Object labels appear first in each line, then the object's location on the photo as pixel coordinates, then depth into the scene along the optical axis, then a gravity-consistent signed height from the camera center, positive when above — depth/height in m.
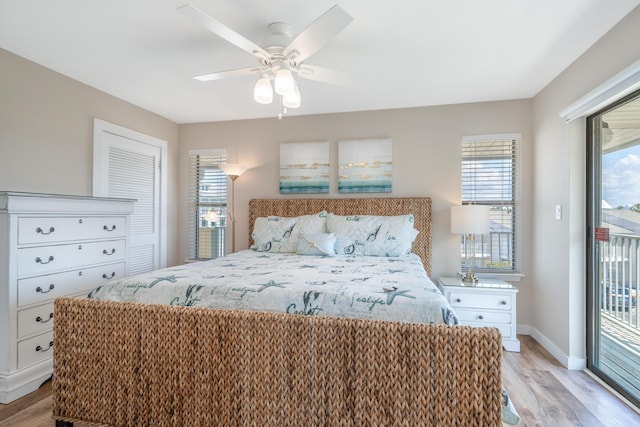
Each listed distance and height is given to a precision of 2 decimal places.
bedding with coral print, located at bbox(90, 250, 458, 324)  1.47 -0.39
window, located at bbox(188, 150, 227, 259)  4.12 +0.16
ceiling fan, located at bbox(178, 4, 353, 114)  1.47 +0.93
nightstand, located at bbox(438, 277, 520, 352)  2.86 -0.83
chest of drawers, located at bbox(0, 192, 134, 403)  2.04 -0.39
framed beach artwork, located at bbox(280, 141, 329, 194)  3.75 +0.58
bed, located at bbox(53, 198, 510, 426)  1.27 -0.66
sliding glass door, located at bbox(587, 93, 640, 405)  2.00 -0.20
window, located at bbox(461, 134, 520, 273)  3.35 +0.26
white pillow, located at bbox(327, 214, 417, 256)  2.97 -0.19
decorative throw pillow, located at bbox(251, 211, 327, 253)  3.18 -0.16
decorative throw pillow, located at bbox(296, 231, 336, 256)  2.90 -0.27
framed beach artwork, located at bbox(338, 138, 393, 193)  3.57 +0.57
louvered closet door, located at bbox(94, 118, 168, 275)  3.25 +0.34
